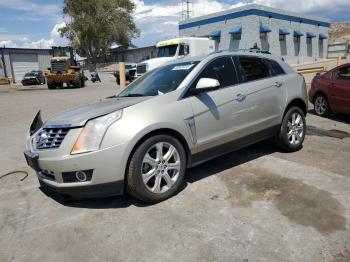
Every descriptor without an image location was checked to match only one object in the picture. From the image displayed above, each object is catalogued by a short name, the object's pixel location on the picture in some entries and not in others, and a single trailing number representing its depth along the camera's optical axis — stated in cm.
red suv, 798
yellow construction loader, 2467
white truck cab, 1770
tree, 5459
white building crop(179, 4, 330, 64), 3247
